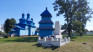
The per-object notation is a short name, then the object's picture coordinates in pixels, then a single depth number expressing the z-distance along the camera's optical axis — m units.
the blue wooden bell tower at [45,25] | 33.53
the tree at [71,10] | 34.08
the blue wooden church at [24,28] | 42.22
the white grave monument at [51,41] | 15.87
